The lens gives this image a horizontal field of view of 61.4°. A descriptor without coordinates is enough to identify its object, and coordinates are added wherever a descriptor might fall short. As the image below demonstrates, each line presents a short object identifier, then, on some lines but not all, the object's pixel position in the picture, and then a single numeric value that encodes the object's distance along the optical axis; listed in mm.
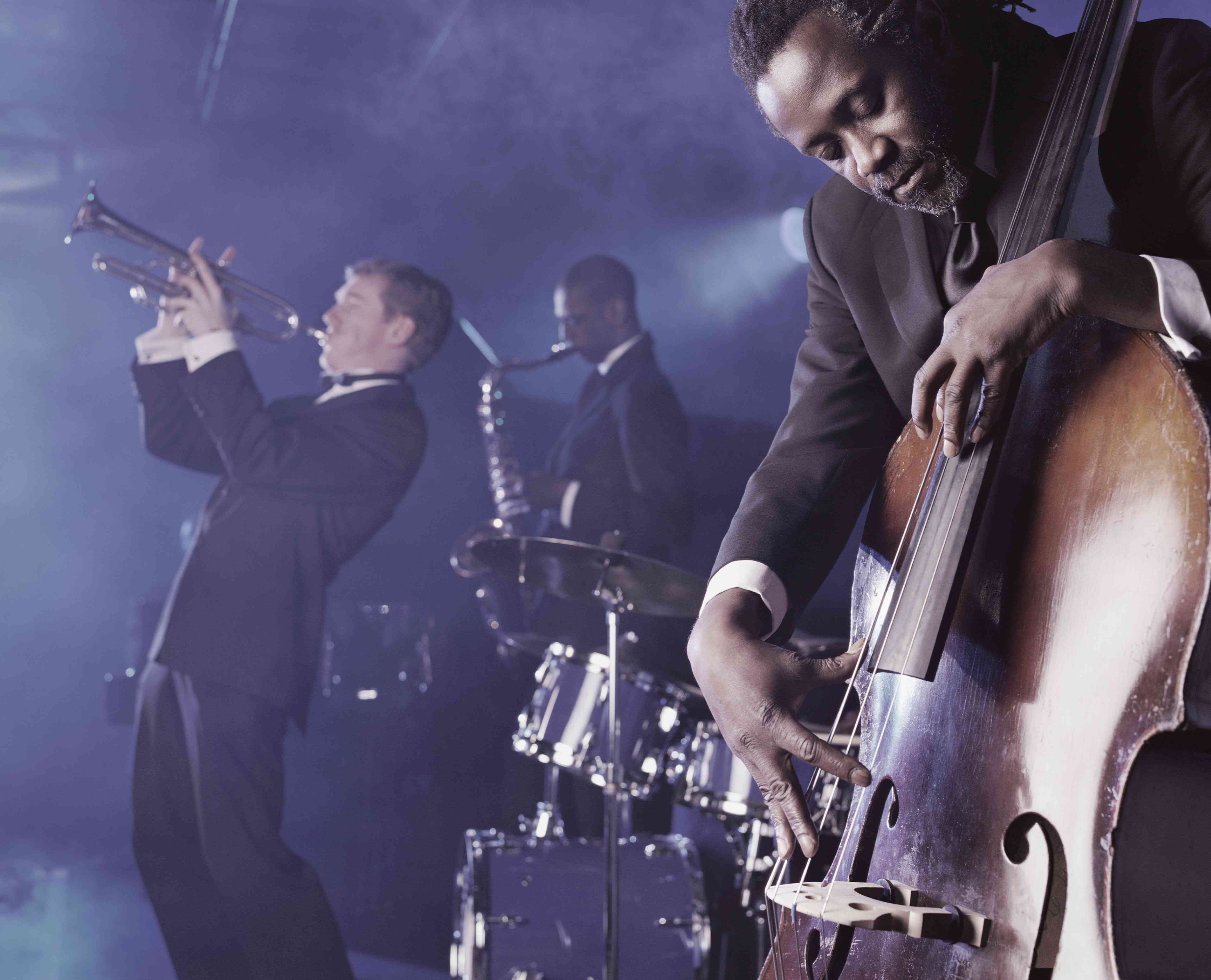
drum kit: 3033
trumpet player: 3652
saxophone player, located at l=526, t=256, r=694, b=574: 4168
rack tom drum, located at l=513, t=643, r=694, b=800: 3355
